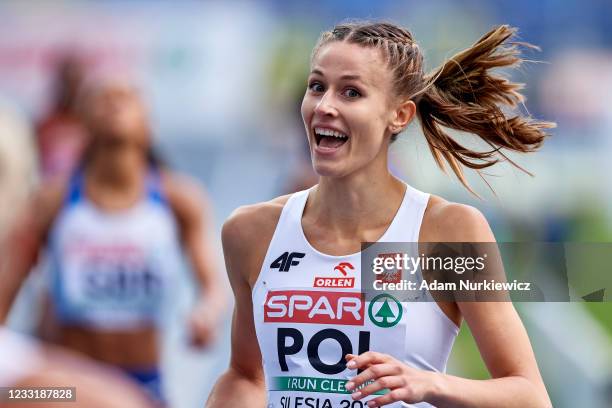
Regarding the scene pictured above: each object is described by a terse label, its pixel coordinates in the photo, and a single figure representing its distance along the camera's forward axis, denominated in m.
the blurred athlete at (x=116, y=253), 12.33
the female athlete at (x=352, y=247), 6.50
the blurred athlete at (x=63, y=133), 13.79
